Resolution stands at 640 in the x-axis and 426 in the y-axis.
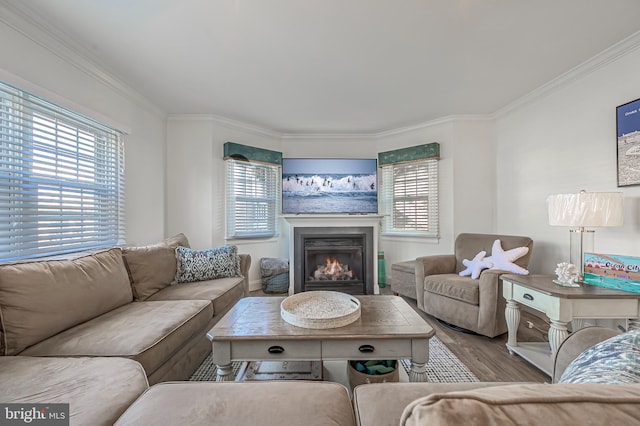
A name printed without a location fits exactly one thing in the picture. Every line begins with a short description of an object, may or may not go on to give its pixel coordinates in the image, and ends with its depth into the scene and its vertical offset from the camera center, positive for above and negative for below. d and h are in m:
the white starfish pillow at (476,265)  2.54 -0.53
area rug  1.52 -1.13
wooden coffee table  1.32 -0.69
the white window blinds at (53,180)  1.67 +0.27
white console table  1.60 -0.60
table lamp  1.74 +0.02
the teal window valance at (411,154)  3.53 +0.88
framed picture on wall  1.92 +0.55
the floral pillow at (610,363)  0.56 -0.36
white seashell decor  1.80 -0.45
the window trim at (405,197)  3.62 +0.20
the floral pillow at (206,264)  2.46 -0.51
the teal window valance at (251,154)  3.47 +0.88
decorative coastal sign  1.64 -0.40
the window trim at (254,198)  3.58 +0.23
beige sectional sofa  1.28 -0.66
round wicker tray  1.41 -0.60
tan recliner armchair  2.24 -0.72
